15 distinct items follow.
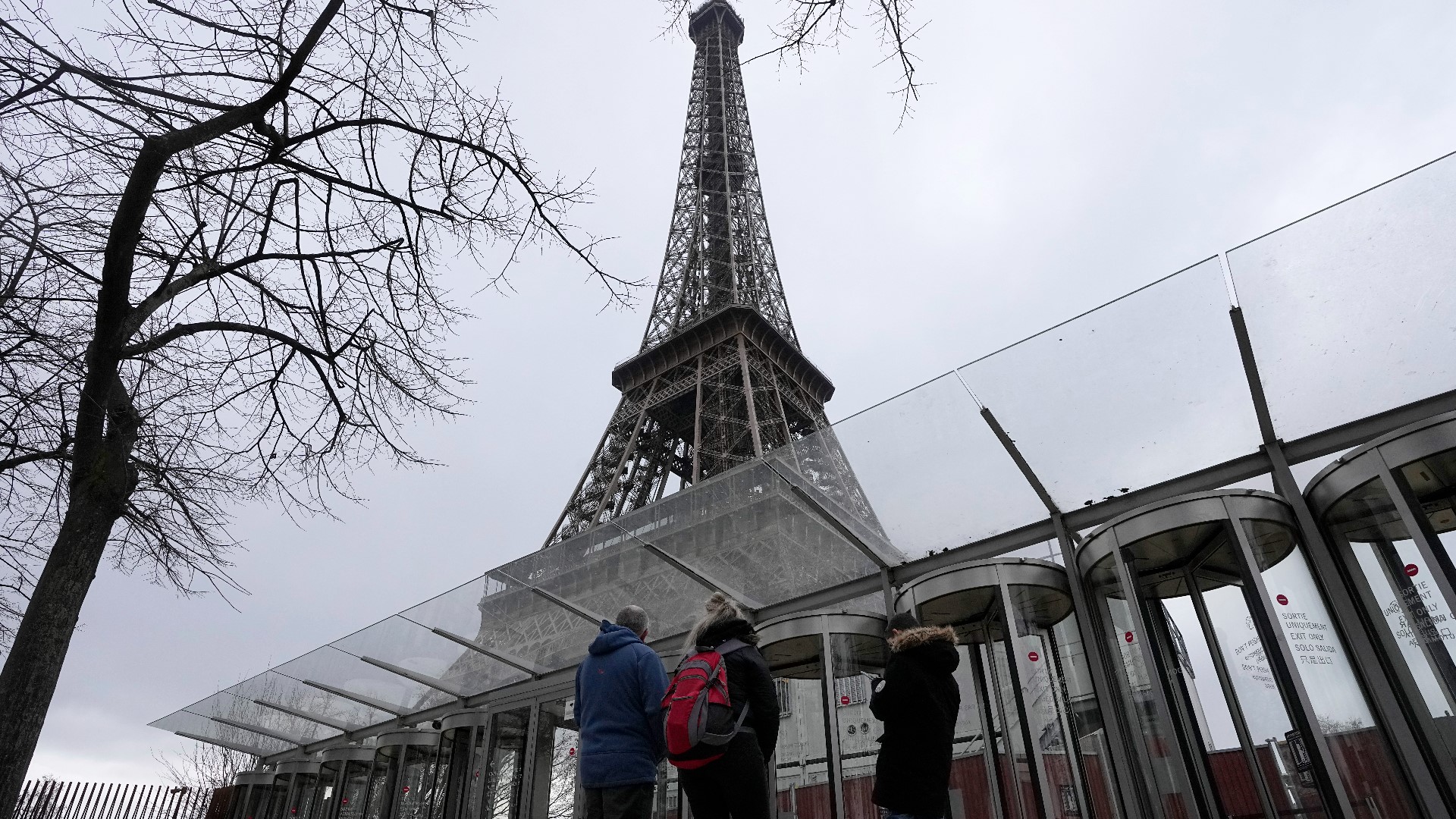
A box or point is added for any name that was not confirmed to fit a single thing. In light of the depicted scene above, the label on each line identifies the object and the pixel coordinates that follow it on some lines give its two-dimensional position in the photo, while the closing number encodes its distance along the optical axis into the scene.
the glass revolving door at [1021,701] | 5.46
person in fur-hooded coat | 3.29
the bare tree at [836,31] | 3.64
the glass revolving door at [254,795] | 14.09
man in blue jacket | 3.25
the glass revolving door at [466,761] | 9.75
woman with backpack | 3.04
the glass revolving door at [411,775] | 10.65
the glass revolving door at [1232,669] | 4.33
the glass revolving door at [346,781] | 12.05
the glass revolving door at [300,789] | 13.15
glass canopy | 4.72
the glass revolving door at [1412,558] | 4.13
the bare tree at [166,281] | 4.03
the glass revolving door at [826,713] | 6.27
